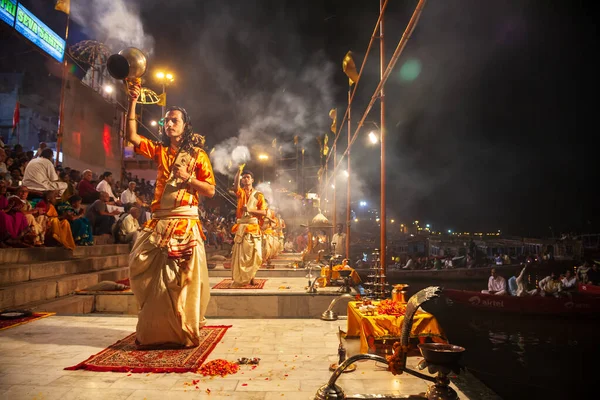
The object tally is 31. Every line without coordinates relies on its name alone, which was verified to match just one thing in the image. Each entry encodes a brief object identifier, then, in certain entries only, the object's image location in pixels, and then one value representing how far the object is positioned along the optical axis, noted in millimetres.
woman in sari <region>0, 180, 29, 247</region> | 7648
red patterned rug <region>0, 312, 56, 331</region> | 5153
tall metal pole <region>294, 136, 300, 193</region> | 37162
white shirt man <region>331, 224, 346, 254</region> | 17922
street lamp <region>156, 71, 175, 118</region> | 18444
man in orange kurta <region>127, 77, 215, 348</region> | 4246
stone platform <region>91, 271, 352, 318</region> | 7484
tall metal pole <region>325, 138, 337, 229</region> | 19050
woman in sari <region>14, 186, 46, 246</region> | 8169
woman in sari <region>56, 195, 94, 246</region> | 9691
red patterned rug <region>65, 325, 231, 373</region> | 3582
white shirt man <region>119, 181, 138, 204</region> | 14123
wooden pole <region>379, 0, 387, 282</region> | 7248
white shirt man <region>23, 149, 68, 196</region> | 10070
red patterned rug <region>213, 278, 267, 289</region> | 9375
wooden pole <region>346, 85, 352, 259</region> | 14176
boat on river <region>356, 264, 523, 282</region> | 33000
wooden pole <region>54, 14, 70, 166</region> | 15633
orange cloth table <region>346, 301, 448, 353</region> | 4078
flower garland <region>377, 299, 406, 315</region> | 4346
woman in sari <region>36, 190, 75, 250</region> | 8906
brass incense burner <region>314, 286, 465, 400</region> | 2490
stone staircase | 6391
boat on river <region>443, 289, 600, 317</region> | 16297
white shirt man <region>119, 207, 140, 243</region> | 12325
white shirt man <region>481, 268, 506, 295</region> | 19094
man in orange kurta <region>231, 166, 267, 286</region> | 9406
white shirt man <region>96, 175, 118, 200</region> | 12595
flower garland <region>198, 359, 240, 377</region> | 3531
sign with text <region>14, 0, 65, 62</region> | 15422
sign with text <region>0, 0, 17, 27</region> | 13773
